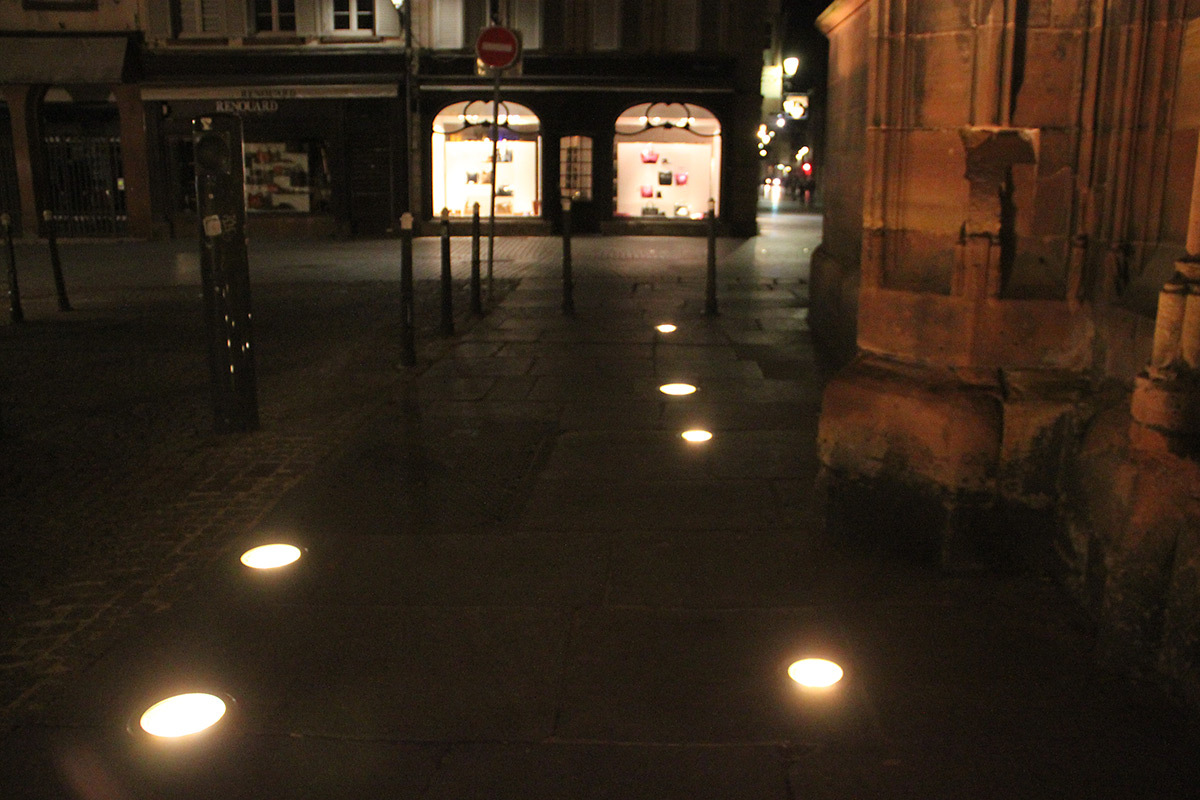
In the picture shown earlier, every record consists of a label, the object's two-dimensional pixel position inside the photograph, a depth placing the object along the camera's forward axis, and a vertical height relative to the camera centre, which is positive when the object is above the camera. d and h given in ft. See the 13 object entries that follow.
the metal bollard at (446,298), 32.96 -3.67
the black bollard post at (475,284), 37.19 -3.72
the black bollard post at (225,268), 20.27 -1.74
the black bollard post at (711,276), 36.40 -3.31
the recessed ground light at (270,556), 14.44 -5.03
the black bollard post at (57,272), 40.27 -3.55
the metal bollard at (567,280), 38.15 -3.61
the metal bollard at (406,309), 28.17 -3.39
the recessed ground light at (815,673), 11.09 -5.01
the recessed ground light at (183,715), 10.27 -5.09
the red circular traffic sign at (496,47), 39.09 +4.47
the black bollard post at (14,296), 37.14 -4.11
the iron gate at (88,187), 82.74 -1.01
